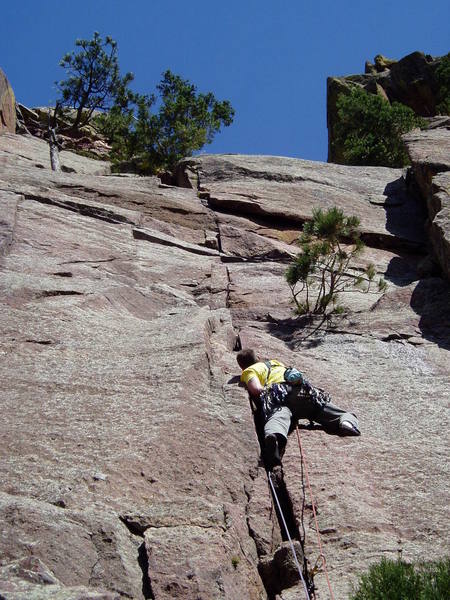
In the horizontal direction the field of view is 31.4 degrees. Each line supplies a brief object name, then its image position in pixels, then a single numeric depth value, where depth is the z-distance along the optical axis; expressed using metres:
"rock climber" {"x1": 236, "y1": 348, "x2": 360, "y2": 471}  8.57
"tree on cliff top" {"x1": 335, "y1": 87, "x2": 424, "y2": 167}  25.56
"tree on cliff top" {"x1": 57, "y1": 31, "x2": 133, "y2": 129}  27.80
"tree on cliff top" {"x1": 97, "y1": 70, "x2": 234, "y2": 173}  27.61
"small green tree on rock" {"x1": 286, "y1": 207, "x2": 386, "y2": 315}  12.84
